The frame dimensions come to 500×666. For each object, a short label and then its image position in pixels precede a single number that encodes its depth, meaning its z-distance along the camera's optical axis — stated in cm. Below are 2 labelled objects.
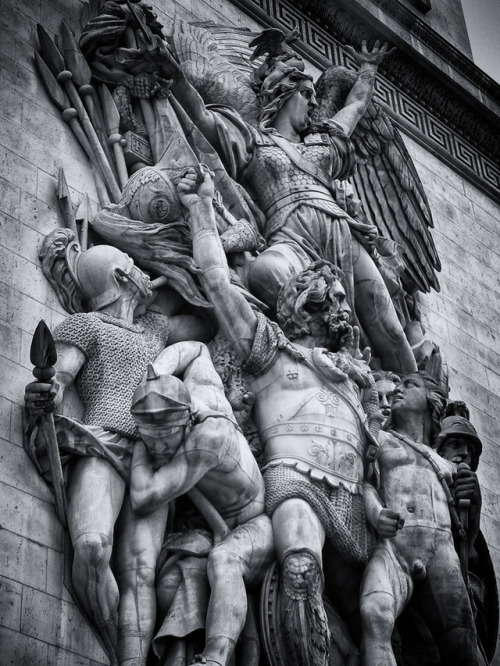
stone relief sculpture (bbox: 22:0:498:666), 819
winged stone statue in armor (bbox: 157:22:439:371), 1103
